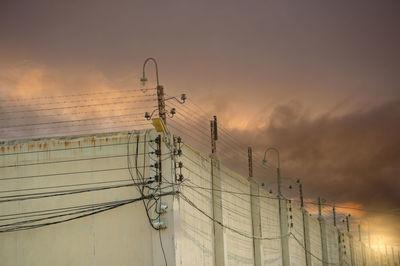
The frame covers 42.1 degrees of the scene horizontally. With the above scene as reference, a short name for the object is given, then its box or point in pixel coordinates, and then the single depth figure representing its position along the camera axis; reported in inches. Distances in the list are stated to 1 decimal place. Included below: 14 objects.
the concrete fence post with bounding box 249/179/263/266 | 1128.7
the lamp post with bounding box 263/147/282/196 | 1426.9
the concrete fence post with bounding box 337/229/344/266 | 2201.6
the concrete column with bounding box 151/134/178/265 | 692.7
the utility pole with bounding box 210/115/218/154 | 987.9
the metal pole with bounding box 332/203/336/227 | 2268.8
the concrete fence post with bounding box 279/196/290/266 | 1367.6
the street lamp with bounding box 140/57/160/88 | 708.0
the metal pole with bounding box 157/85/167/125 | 759.7
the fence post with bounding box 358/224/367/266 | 2970.7
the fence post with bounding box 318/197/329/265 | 1889.8
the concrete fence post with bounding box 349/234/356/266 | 2508.9
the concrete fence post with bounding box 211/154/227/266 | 905.5
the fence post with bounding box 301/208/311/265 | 1624.4
